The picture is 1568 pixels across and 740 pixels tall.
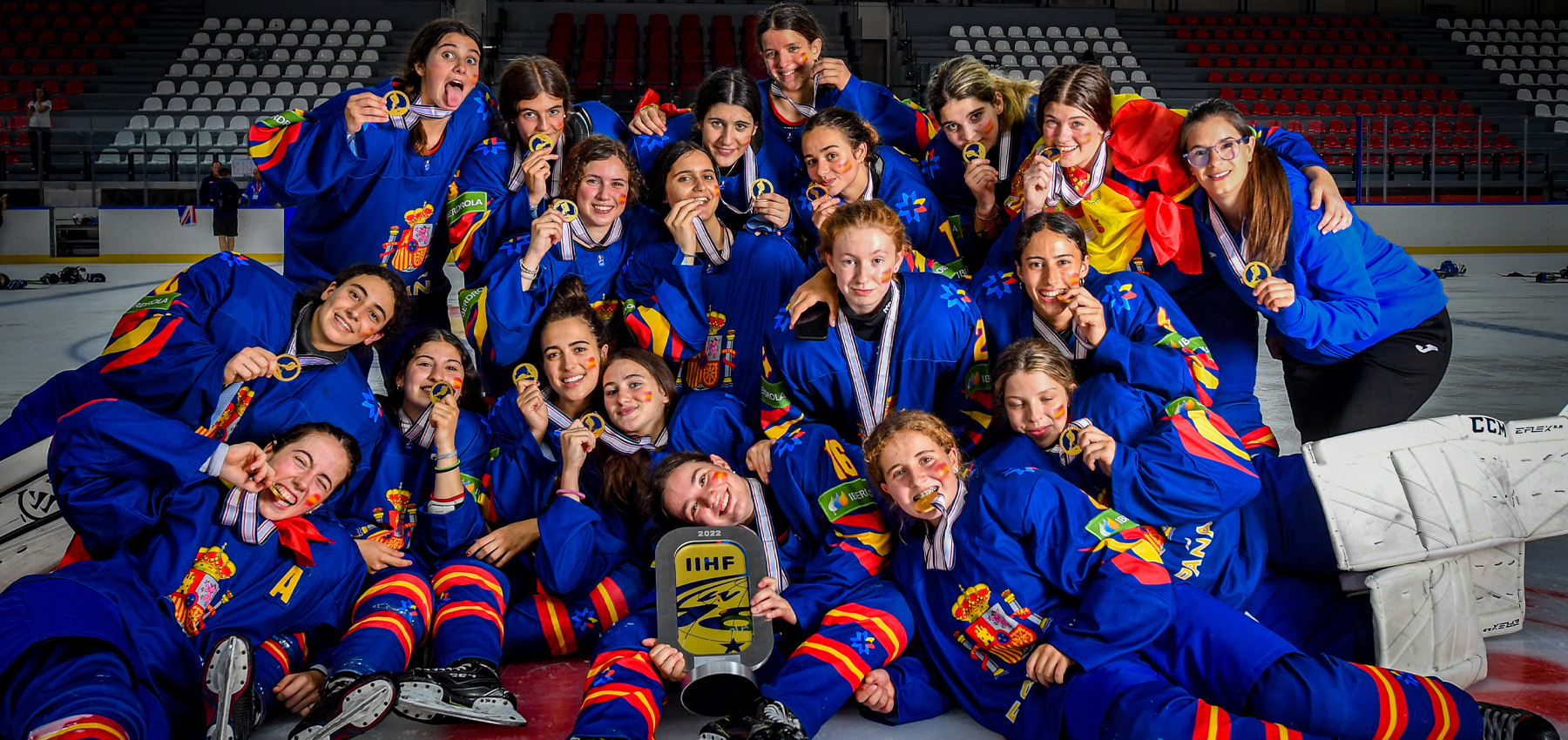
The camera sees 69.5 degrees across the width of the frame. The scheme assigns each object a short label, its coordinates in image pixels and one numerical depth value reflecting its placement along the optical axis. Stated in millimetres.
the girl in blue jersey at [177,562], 2486
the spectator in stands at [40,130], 14109
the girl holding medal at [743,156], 4012
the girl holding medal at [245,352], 3305
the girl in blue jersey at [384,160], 3924
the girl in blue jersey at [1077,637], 2330
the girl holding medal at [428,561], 2594
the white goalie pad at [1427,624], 2717
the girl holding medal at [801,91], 4297
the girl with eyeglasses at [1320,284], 3418
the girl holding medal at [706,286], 3854
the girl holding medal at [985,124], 4000
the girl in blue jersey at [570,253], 3707
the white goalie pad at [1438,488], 2840
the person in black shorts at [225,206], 13375
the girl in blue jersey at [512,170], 4055
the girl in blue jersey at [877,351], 3248
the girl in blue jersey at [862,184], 3820
